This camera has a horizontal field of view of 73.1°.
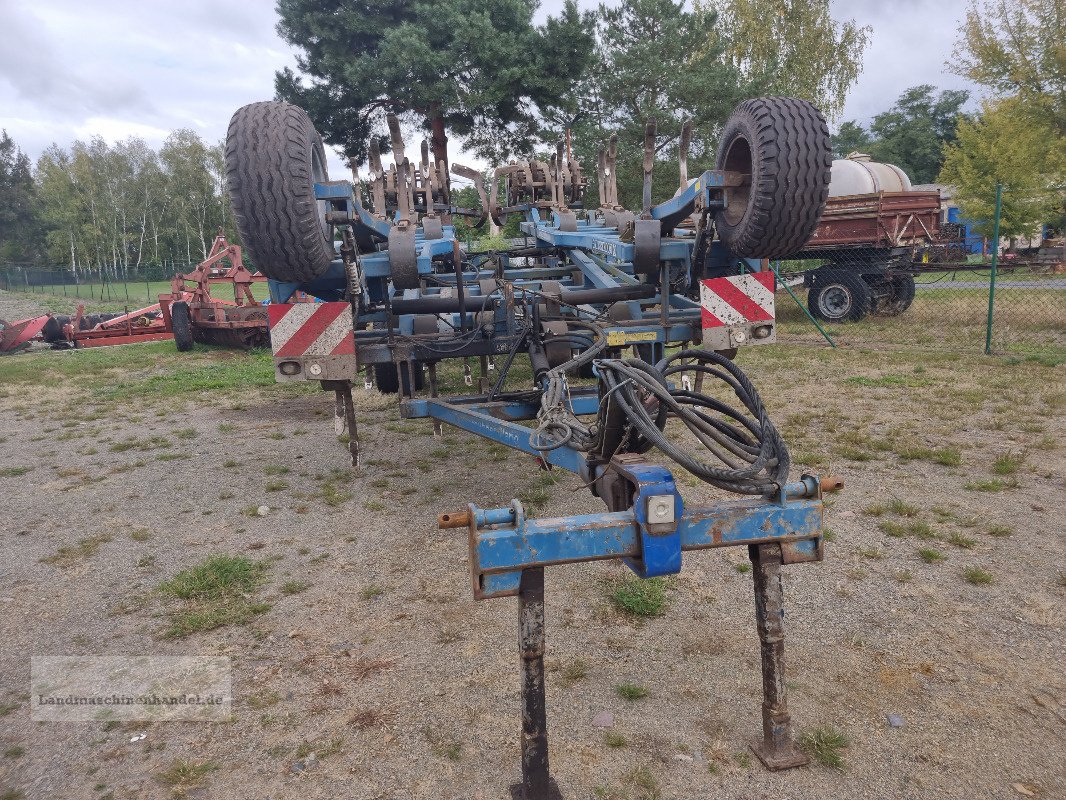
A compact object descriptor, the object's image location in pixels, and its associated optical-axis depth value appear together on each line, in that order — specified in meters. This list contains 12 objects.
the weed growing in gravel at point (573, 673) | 2.48
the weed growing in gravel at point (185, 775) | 2.06
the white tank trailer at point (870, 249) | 12.12
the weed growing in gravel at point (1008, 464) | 4.29
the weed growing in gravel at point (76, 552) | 3.71
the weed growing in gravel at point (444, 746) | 2.14
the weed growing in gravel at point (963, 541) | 3.32
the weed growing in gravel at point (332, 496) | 4.44
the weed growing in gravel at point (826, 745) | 2.04
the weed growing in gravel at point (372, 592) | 3.17
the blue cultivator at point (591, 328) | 1.86
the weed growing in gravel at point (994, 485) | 4.01
